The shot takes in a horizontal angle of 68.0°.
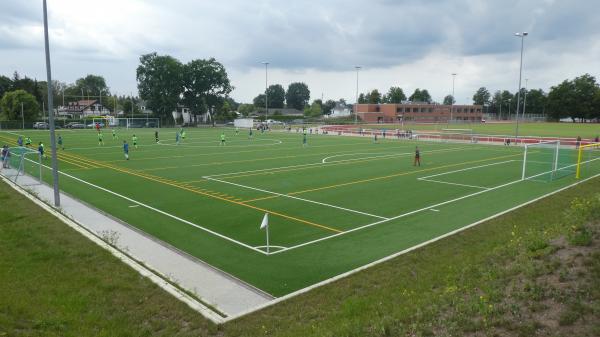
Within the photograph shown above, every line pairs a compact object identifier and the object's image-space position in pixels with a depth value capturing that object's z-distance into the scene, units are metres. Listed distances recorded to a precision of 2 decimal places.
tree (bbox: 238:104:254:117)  178.38
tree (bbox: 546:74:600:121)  135.62
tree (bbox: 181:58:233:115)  109.19
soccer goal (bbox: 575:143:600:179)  28.71
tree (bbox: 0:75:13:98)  111.25
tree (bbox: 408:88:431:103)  193.19
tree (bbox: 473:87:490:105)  197.51
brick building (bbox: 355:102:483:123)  140.50
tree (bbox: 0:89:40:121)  91.50
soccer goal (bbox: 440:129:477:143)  60.91
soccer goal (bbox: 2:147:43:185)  25.76
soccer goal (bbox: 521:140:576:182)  27.23
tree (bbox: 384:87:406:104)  179.12
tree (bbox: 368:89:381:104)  174.00
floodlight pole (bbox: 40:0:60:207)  16.89
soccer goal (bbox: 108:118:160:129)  102.81
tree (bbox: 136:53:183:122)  106.50
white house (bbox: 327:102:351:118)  175.15
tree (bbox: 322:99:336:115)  194.51
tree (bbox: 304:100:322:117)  158.49
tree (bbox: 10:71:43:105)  109.54
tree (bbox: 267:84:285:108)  199.75
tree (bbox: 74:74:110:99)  175.25
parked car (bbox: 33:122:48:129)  85.69
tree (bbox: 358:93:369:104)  187.50
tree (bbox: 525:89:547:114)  163.12
